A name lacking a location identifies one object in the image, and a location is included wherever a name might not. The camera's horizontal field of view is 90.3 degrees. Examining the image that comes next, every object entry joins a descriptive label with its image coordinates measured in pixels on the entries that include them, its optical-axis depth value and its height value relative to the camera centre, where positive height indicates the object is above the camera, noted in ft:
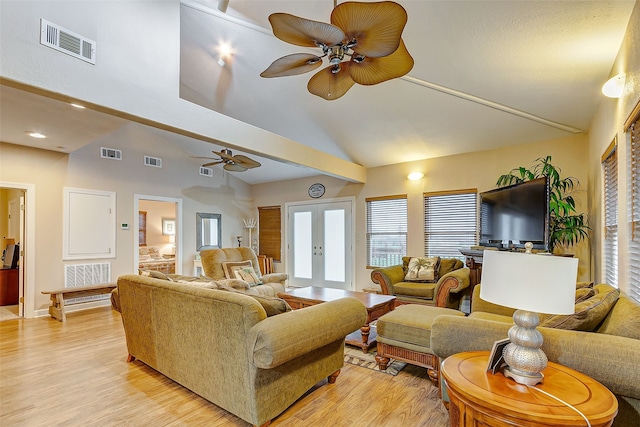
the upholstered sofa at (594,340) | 4.57 -2.01
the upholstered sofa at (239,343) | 6.29 -2.76
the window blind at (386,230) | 19.19 -0.76
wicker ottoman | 8.42 -3.34
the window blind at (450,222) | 16.79 -0.19
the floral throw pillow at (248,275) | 16.80 -3.13
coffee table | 10.83 -3.22
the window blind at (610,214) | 8.97 +0.19
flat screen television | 10.66 +0.14
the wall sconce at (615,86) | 7.20 +3.04
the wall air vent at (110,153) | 18.15 +3.61
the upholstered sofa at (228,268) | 16.89 -2.78
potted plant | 12.05 +0.13
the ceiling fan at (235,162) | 16.02 +2.84
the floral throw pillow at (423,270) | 15.55 -2.58
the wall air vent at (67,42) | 7.10 +4.04
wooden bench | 14.90 -4.03
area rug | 9.46 -4.54
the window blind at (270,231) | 25.32 -1.18
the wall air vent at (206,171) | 23.11 +3.30
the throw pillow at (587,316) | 5.43 -1.65
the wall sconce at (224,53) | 12.63 +6.72
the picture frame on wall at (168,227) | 30.10 -1.04
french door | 21.58 -1.97
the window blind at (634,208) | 6.63 +0.25
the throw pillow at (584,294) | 6.59 -1.58
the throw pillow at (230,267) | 16.98 -2.72
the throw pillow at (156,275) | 9.34 -1.78
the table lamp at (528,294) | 4.27 -1.04
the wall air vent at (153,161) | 20.04 +3.49
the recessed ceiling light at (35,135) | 13.39 +3.44
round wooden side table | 3.80 -2.35
